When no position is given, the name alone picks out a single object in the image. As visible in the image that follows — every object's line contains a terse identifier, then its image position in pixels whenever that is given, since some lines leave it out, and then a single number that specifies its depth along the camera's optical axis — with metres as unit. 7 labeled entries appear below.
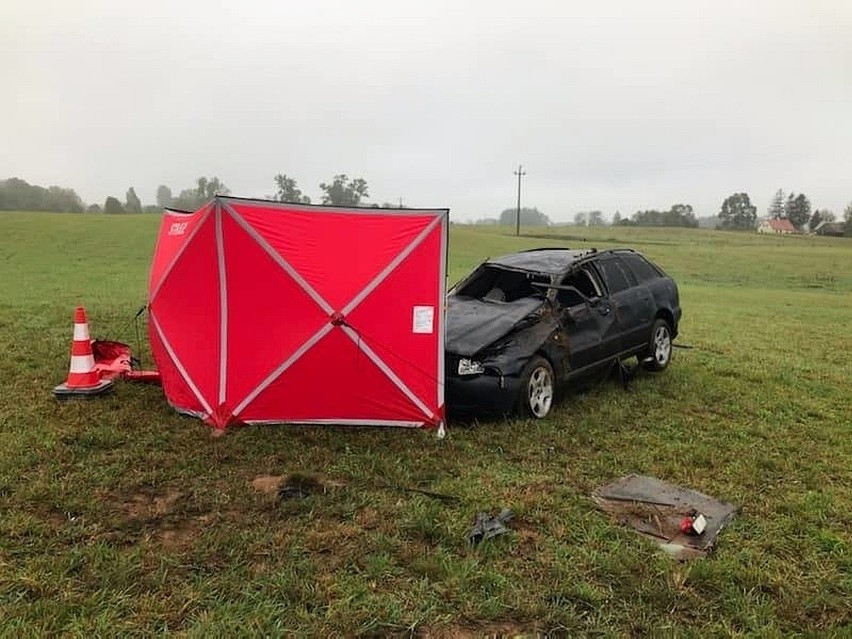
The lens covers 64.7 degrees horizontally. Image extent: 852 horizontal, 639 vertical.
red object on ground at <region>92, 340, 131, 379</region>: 7.39
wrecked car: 6.26
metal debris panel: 4.12
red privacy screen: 5.76
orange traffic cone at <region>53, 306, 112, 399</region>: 6.57
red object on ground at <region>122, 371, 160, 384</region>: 7.21
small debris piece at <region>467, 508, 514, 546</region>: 4.04
